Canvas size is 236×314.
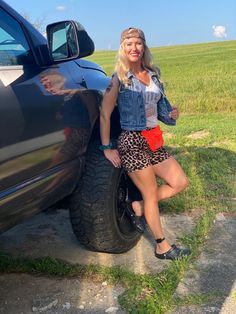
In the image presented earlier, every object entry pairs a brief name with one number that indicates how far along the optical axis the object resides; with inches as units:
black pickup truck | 76.3
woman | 99.2
